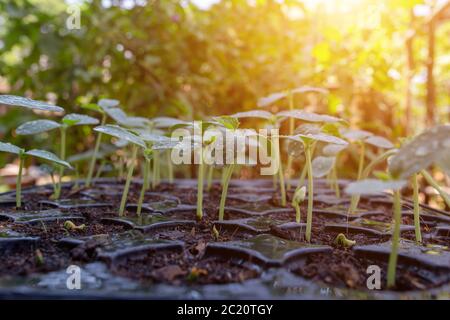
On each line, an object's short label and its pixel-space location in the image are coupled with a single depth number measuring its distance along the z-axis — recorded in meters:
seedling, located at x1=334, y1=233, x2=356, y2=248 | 0.28
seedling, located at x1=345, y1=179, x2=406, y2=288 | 0.19
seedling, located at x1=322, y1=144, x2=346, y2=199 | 0.36
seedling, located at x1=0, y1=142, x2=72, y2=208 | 0.30
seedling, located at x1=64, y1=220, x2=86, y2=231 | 0.29
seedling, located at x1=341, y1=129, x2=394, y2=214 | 0.41
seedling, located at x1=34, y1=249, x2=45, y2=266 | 0.23
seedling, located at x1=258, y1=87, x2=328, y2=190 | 0.40
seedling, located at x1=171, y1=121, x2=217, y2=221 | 0.30
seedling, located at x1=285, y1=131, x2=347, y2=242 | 0.26
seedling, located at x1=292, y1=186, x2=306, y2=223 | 0.30
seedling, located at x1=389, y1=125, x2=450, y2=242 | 0.20
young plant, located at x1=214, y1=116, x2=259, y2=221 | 0.27
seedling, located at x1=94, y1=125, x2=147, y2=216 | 0.28
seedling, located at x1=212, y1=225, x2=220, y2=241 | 0.29
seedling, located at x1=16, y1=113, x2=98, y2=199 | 0.35
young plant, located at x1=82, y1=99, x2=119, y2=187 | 0.42
